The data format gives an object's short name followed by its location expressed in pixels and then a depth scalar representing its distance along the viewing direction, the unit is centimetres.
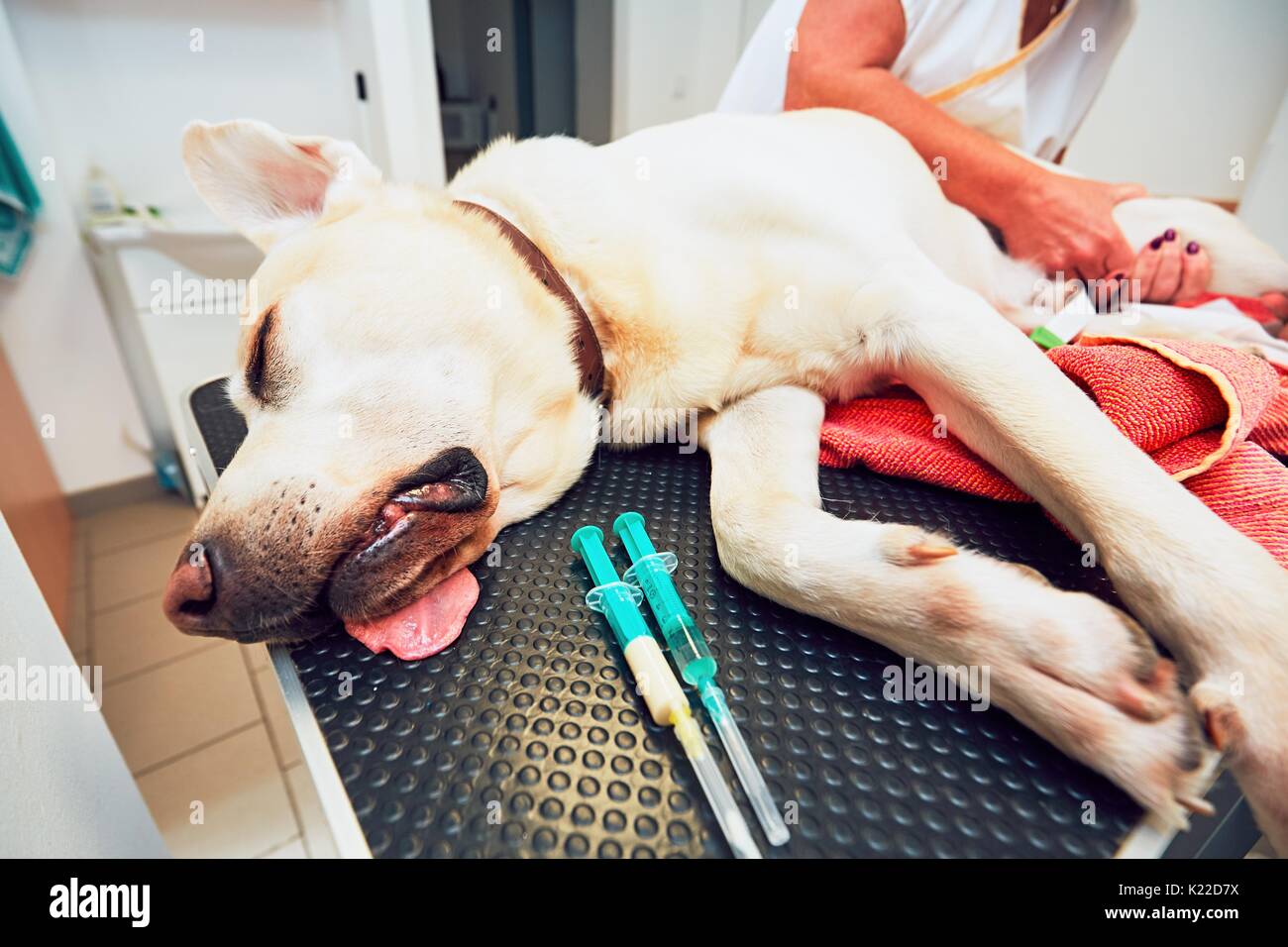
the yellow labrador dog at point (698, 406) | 50
